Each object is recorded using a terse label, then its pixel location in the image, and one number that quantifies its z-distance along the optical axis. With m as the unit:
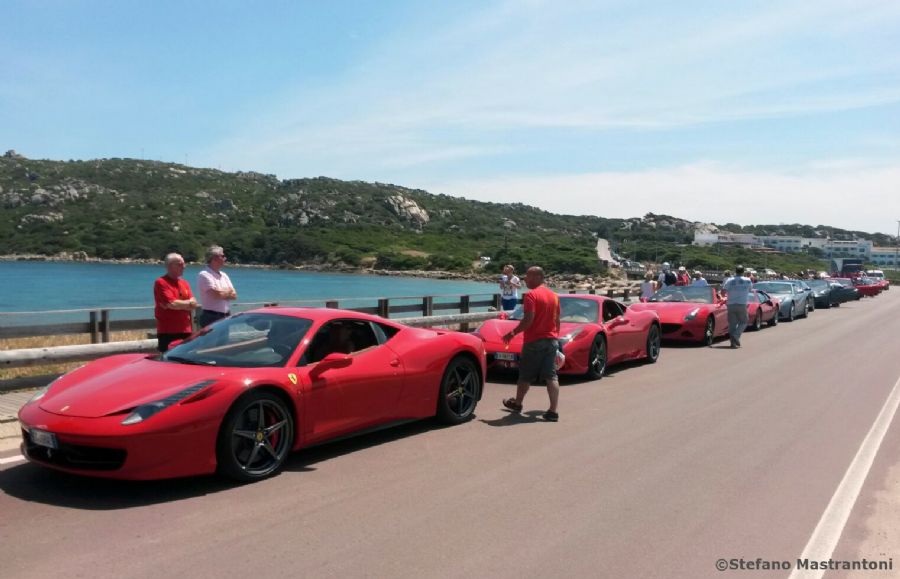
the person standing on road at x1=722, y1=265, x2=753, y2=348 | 17.08
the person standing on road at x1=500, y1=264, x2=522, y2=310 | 19.32
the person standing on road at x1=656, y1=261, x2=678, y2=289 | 23.41
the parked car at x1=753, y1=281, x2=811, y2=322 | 25.94
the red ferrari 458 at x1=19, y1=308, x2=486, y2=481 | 5.38
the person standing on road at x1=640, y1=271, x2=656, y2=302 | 22.69
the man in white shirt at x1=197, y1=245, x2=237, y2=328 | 9.63
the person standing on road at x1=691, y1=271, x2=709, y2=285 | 20.66
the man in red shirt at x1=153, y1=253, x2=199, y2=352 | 8.87
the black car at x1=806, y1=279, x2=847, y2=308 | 34.69
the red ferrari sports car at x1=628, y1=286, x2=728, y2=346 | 17.12
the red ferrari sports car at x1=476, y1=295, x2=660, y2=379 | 11.54
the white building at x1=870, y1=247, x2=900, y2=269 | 182.25
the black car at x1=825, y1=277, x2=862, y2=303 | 36.84
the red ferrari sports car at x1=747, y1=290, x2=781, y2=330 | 22.08
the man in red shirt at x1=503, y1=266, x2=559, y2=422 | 8.84
